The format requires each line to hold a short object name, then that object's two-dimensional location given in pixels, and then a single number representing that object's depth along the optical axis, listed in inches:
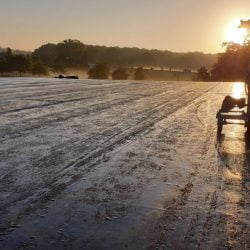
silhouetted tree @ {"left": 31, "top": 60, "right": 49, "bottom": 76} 2775.6
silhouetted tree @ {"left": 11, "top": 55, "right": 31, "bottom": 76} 2743.6
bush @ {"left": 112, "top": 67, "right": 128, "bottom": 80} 3016.7
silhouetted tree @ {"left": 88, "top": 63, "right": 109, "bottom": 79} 3038.9
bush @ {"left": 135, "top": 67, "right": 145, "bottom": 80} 3134.8
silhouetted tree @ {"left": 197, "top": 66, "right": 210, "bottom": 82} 2741.1
